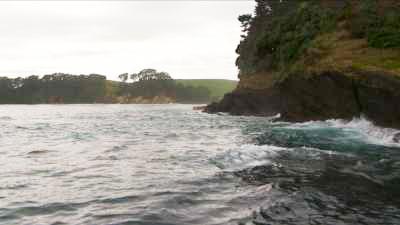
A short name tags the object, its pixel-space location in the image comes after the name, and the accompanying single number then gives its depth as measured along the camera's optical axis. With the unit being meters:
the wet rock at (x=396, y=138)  20.66
